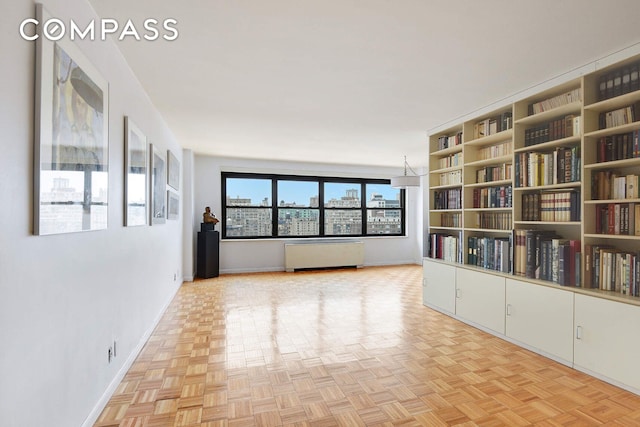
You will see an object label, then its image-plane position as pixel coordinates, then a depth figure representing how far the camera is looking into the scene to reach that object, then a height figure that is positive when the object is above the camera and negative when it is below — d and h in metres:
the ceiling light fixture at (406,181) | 6.23 +0.66
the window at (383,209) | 8.67 +0.15
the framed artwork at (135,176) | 2.61 +0.35
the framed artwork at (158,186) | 3.53 +0.34
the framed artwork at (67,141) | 1.39 +0.37
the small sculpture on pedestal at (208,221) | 6.72 -0.15
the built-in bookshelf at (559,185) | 2.54 +0.29
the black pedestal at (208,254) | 6.60 -0.84
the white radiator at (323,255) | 7.55 -0.99
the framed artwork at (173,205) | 4.60 +0.15
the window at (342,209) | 8.27 +0.15
